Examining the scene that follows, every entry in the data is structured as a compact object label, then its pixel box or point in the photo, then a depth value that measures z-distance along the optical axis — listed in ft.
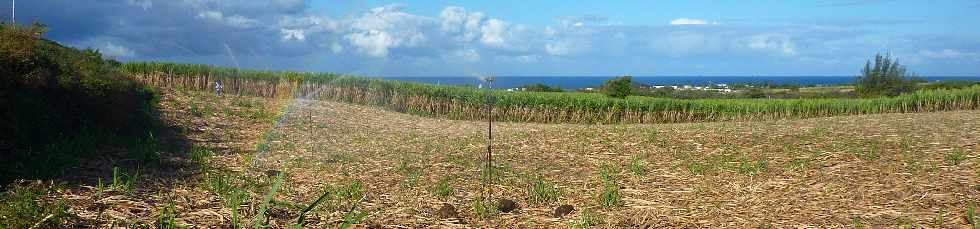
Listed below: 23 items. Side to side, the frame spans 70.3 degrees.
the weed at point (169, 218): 14.16
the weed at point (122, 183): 18.30
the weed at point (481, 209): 18.61
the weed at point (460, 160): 27.20
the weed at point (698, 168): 23.86
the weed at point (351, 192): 20.23
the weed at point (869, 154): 24.89
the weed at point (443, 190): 21.03
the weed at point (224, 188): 17.89
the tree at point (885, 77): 143.64
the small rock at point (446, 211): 18.52
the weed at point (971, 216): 15.70
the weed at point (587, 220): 17.10
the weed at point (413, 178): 22.80
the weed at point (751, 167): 23.46
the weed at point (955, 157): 23.62
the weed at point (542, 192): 20.30
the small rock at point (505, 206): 19.25
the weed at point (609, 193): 19.57
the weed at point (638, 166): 24.15
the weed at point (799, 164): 23.50
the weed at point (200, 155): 25.32
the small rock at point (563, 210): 18.61
